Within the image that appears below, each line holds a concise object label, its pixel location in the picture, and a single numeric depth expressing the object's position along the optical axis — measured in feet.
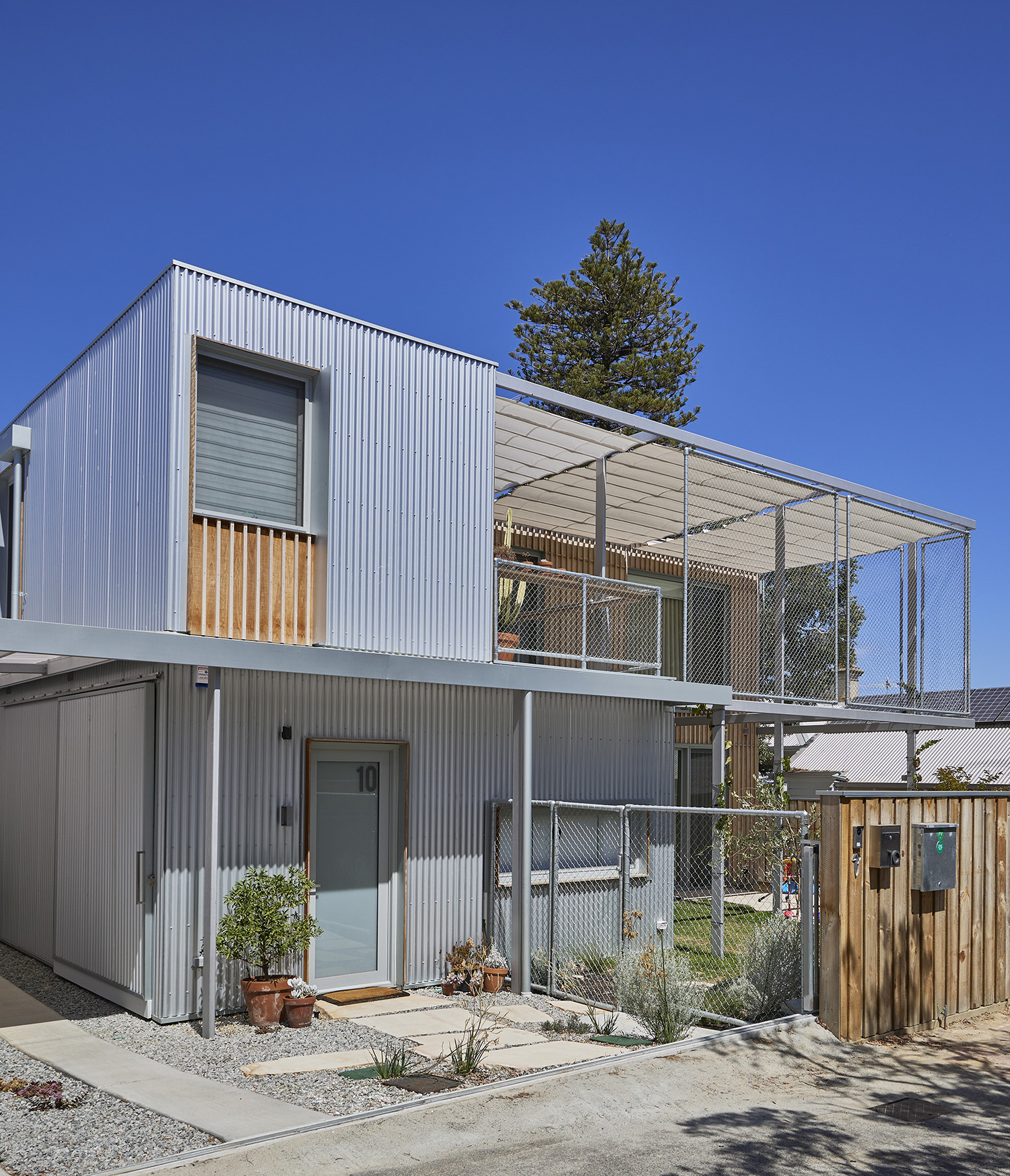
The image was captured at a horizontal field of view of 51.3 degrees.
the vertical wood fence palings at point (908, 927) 24.94
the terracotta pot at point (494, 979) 31.24
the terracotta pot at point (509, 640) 36.63
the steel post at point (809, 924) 25.41
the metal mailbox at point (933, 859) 26.58
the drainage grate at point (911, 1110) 20.12
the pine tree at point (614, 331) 97.35
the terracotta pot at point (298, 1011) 26.40
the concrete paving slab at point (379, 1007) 28.09
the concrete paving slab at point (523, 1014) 28.07
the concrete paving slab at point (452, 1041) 24.57
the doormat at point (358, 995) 29.32
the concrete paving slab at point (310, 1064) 22.74
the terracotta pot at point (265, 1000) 26.09
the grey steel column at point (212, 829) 26.04
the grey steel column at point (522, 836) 31.60
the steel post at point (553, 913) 31.50
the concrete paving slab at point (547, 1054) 23.48
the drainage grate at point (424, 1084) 21.35
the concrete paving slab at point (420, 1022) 26.63
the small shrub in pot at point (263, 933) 26.17
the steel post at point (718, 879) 35.40
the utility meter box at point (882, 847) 25.68
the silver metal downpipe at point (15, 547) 33.19
